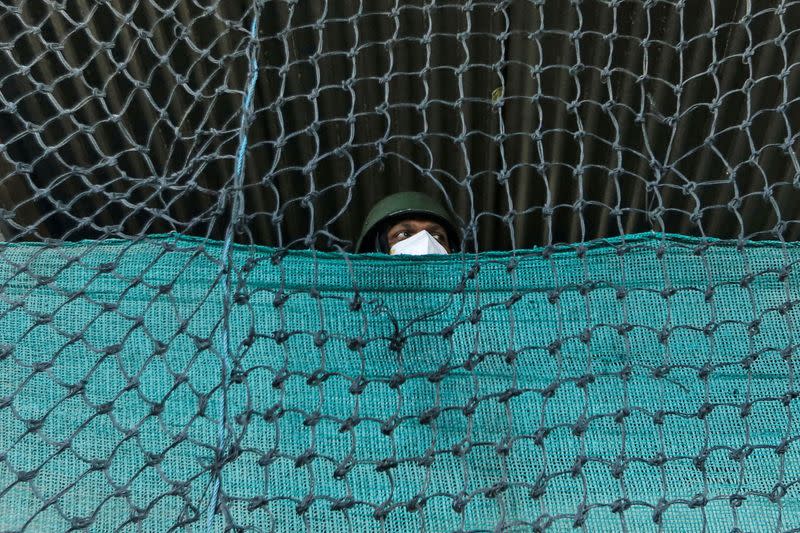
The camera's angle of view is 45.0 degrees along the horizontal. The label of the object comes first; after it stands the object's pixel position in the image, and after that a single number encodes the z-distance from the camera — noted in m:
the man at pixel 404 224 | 2.47
